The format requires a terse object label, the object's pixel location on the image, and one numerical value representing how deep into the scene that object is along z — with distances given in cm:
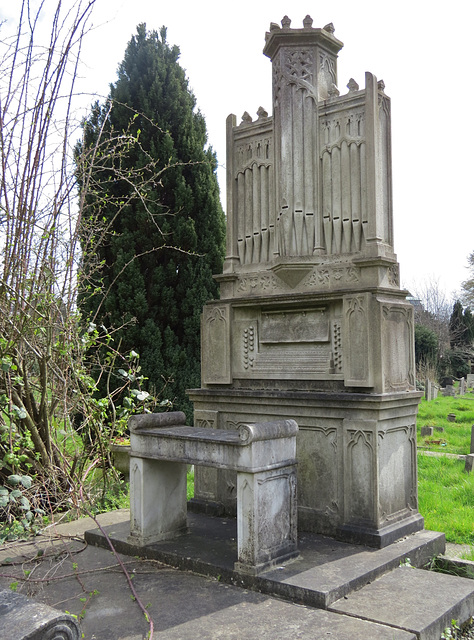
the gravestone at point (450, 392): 1975
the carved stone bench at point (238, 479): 358
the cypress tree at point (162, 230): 824
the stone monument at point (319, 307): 435
